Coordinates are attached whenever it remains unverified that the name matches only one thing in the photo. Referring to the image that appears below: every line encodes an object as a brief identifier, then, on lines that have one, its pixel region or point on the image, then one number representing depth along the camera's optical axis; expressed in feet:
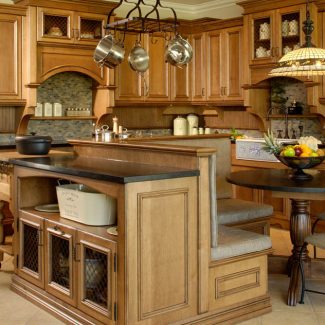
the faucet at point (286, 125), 21.95
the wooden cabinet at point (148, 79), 23.21
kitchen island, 10.07
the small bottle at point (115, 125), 21.99
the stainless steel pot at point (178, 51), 14.07
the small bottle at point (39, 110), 21.74
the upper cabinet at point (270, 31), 20.20
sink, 20.80
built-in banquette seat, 14.56
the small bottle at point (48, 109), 21.93
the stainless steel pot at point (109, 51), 13.53
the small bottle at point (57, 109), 22.16
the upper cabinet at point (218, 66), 23.07
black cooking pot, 15.08
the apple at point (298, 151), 12.97
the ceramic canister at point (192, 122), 26.17
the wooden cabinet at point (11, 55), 20.22
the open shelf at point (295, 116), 21.25
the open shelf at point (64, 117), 21.55
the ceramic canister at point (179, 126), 25.86
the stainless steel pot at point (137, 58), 14.25
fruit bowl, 12.92
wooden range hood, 20.45
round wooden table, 11.90
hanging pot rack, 12.46
